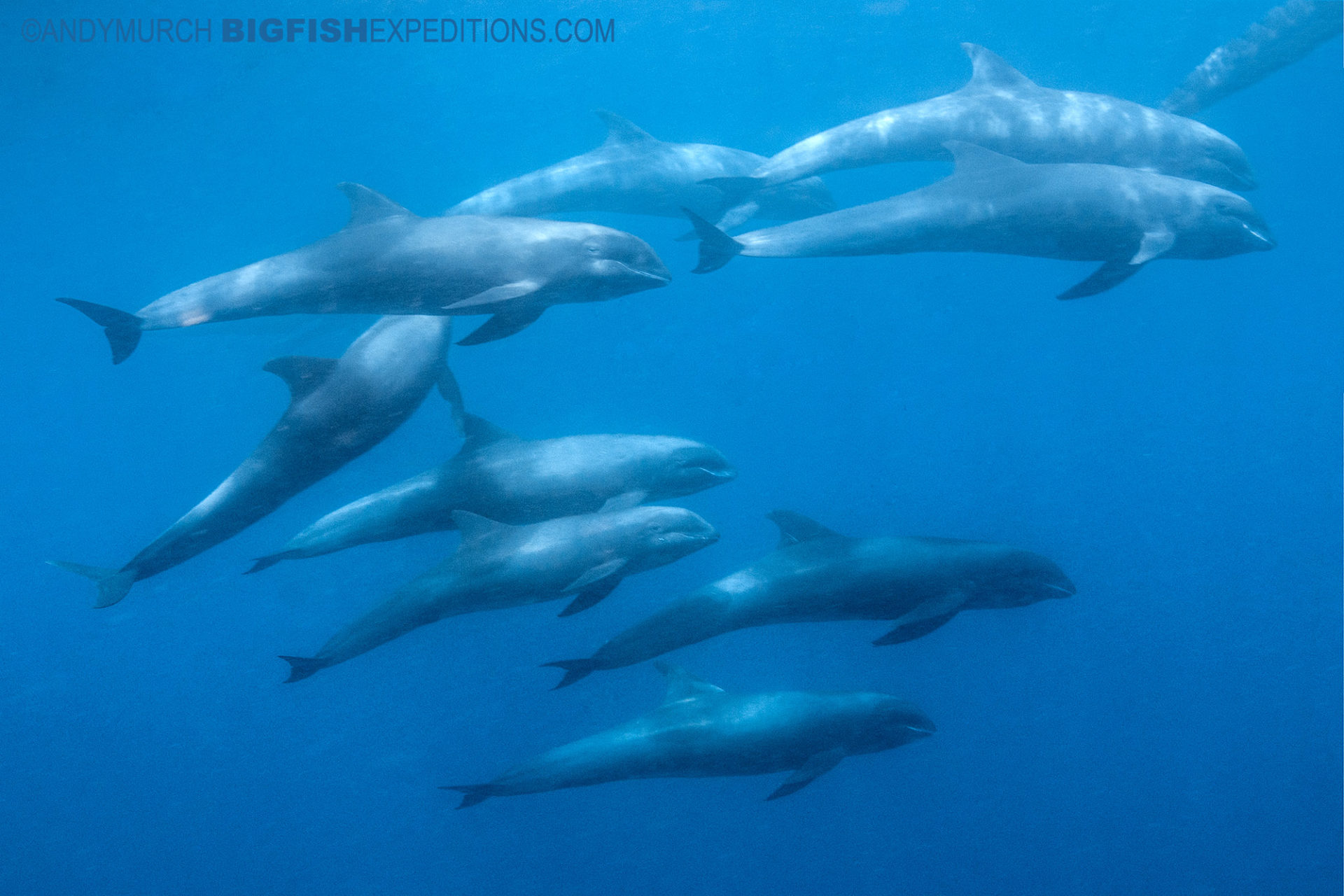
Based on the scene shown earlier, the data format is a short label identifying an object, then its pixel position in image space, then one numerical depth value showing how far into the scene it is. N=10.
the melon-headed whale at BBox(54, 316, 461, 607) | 5.64
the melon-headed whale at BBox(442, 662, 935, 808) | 6.55
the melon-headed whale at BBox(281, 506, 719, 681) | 6.05
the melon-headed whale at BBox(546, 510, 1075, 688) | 6.43
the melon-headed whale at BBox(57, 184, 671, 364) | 5.37
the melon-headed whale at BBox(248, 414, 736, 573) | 6.28
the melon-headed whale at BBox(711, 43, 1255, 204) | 8.11
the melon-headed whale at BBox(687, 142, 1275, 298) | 6.62
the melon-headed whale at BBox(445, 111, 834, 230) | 10.01
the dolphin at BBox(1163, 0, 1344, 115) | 13.50
